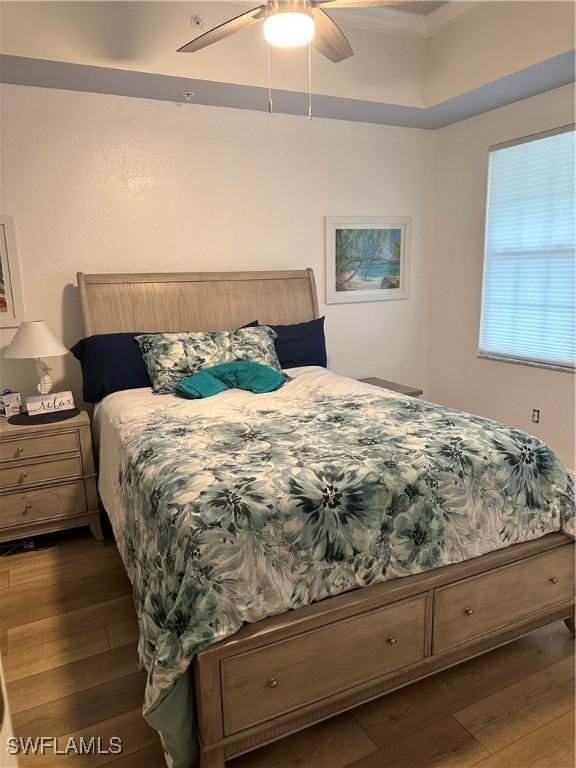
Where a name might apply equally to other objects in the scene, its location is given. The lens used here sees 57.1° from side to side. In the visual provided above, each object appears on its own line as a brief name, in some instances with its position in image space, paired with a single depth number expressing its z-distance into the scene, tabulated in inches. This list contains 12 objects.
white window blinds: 132.1
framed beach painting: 157.0
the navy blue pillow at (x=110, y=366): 117.7
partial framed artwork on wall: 118.5
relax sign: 111.7
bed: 57.1
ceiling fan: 74.6
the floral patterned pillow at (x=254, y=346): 123.6
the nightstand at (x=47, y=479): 105.7
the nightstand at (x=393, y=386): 149.0
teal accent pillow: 110.1
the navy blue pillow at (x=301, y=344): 136.9
